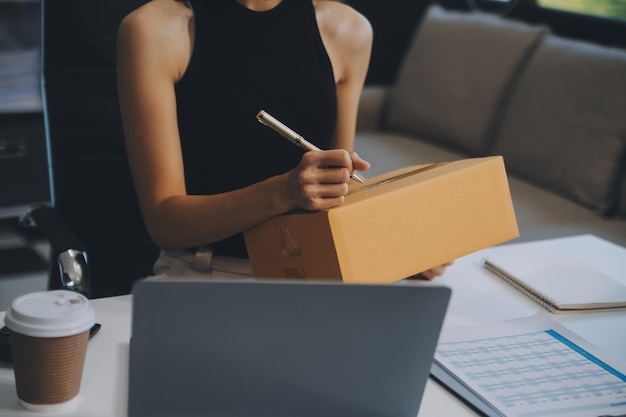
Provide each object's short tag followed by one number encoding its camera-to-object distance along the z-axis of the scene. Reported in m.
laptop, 0.73
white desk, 0.89
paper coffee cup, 0.78
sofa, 2.33
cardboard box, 1.00
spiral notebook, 1.20
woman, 1.35
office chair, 1.53
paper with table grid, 0.91
